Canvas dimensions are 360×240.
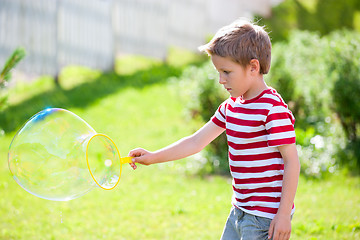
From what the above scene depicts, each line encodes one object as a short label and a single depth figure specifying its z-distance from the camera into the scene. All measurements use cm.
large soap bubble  569
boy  461
